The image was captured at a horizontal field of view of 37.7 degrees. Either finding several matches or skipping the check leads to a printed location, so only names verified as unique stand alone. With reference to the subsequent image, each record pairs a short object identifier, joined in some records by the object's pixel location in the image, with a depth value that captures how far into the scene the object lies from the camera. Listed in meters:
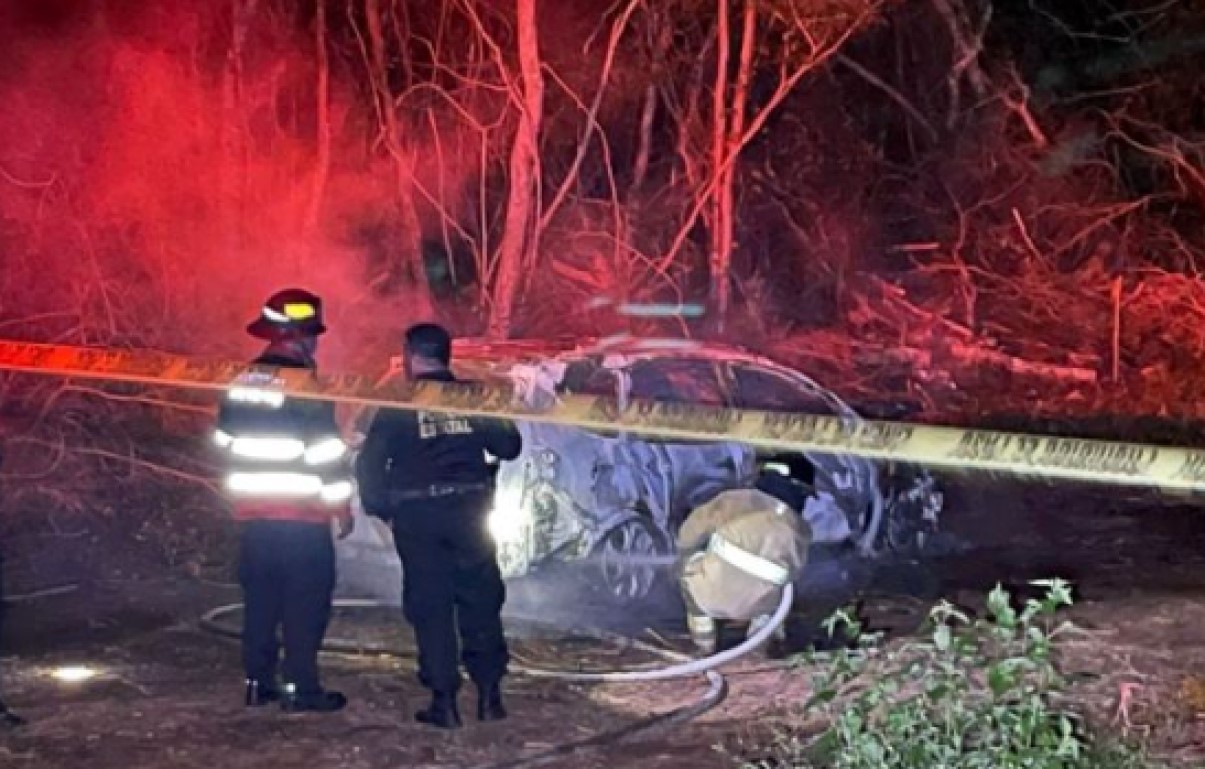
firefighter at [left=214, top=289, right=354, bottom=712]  7.16
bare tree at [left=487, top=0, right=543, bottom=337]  16.77
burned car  9.66
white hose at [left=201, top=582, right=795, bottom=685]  7.83
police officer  7.00
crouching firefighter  8.20
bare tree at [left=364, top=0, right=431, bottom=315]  19.00
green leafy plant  4.84
